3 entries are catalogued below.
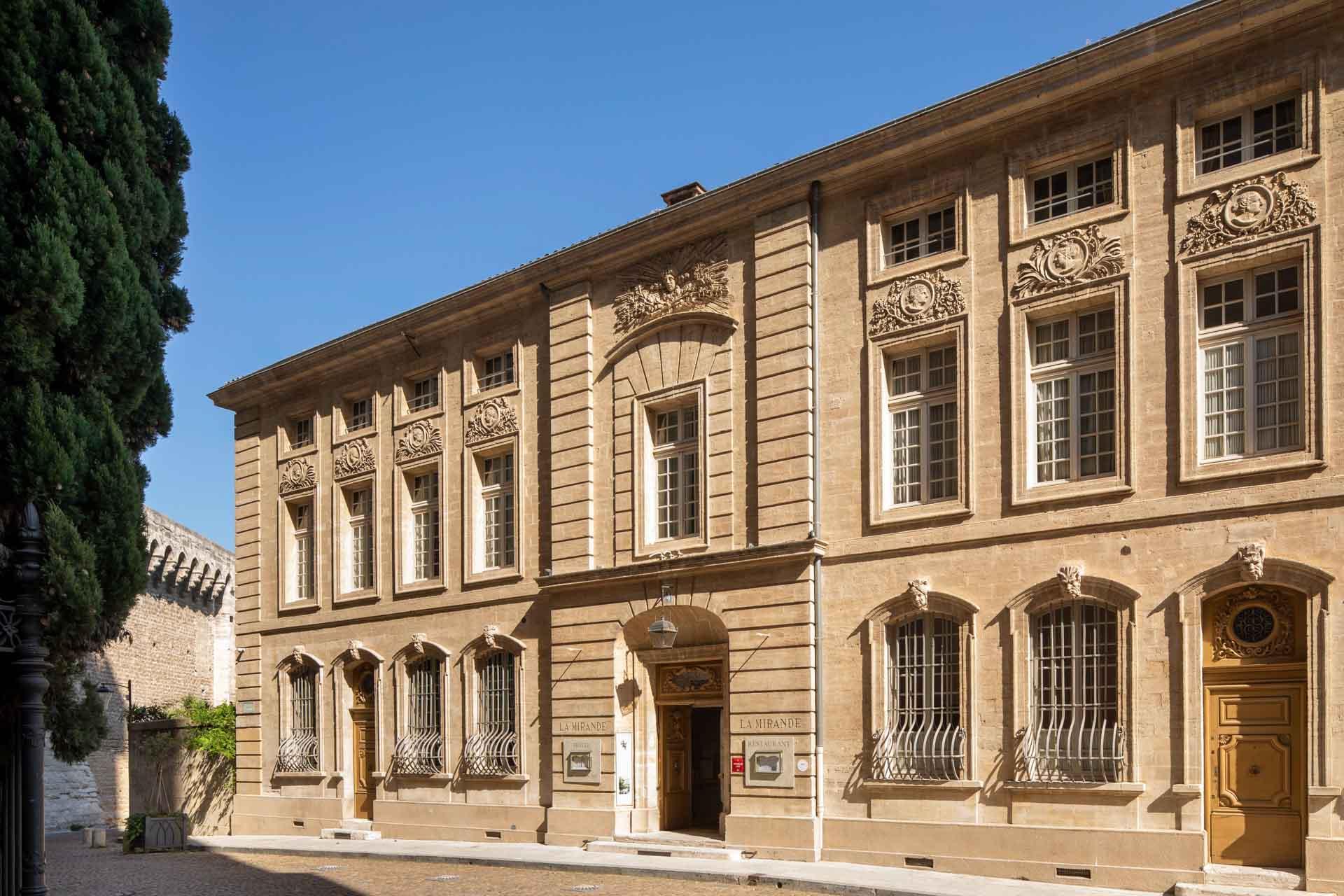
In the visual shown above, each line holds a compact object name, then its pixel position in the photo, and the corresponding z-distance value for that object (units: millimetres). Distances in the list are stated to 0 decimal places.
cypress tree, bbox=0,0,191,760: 12477
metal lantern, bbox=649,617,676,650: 20719
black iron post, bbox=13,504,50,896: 10594
